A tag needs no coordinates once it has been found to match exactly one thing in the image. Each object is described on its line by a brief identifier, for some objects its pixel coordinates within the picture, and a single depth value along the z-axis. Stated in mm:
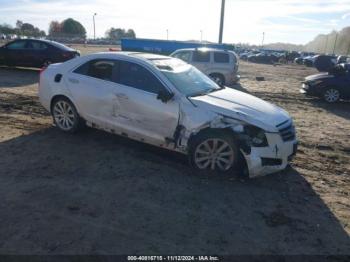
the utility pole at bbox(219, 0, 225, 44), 30266
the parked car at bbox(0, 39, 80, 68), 16062
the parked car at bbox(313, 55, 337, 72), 32969
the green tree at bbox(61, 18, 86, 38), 125375
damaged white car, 5262
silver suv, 15414
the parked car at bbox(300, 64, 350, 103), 13102
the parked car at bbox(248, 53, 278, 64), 50625
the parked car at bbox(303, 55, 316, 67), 44050
